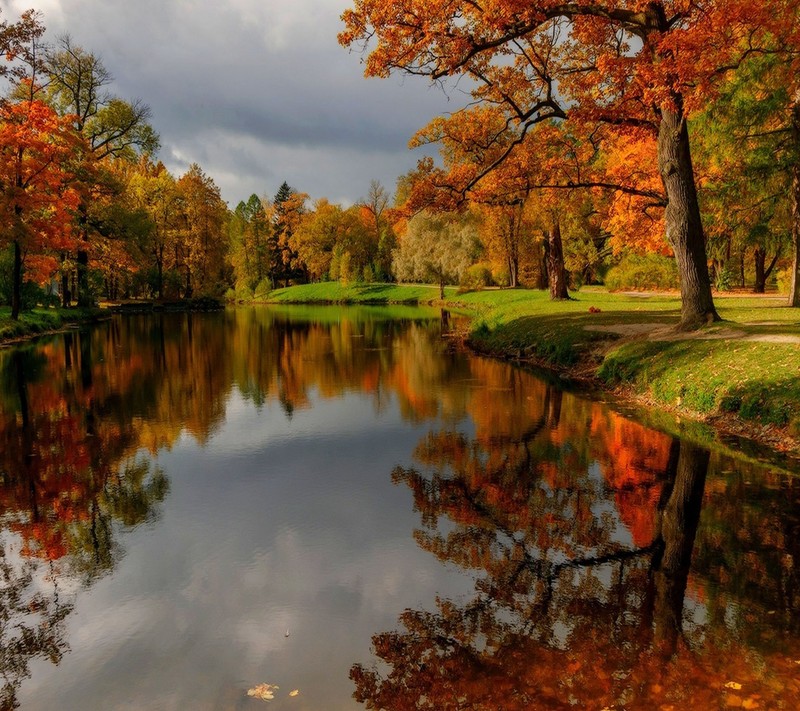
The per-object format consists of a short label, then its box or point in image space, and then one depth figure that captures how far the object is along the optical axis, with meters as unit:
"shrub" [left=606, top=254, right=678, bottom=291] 42.31
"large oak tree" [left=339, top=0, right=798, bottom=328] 13.52
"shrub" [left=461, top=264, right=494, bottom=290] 57.22
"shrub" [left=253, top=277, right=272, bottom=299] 80.03
